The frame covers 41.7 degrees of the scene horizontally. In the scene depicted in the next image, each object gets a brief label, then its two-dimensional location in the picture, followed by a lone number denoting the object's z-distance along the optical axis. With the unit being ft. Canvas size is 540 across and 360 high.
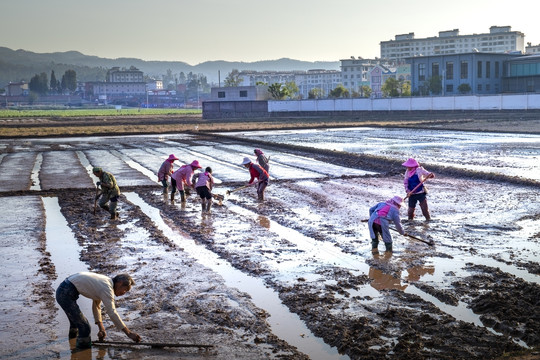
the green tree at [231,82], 574.56
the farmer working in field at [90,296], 25.58
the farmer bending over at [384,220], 40.93
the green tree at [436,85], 299.99
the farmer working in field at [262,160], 63.67
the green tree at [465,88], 279.28
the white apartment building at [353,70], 621.72
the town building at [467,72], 285.02
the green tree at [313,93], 412.44
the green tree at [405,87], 373.50
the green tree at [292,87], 454.48
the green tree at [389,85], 368.36
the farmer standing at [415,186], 50.26
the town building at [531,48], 554.26
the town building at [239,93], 335.06
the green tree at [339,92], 366.84
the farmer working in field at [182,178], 61.57
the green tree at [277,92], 351.67
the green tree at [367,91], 400.78
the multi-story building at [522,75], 280.72
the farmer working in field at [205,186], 57.77
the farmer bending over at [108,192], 53.47
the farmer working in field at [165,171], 67.31
